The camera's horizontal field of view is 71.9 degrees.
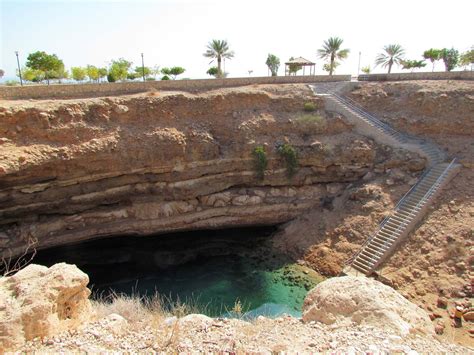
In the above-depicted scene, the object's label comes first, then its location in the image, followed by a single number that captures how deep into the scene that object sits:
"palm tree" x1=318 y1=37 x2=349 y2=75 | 32.19
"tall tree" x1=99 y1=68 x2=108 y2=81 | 35.00
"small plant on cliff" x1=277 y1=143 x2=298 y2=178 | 20.91
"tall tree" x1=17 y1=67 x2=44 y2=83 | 32.34
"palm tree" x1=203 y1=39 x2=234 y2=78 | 30.95
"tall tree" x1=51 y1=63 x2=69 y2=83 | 29.95
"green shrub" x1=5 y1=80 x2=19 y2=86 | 28.73
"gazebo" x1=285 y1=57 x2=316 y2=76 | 31.80
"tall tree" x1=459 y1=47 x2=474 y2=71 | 31.52
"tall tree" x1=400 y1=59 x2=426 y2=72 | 36.00
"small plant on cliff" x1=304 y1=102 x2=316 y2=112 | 23.53
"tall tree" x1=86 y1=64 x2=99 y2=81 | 34.06
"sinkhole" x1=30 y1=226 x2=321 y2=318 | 15.81
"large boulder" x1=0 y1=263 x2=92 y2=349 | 7.00
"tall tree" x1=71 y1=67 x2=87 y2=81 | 34.85
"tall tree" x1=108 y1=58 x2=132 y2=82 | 29.38
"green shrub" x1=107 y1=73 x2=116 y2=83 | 29.07
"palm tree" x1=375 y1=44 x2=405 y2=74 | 32.50
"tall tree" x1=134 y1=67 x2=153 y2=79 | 40.66
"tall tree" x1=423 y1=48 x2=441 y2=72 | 33.59
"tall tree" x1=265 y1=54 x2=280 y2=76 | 39.81
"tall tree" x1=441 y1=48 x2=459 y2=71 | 32.44
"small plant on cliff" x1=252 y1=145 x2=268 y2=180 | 20.70
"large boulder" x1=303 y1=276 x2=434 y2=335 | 8.52
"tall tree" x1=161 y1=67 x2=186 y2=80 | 35.81
